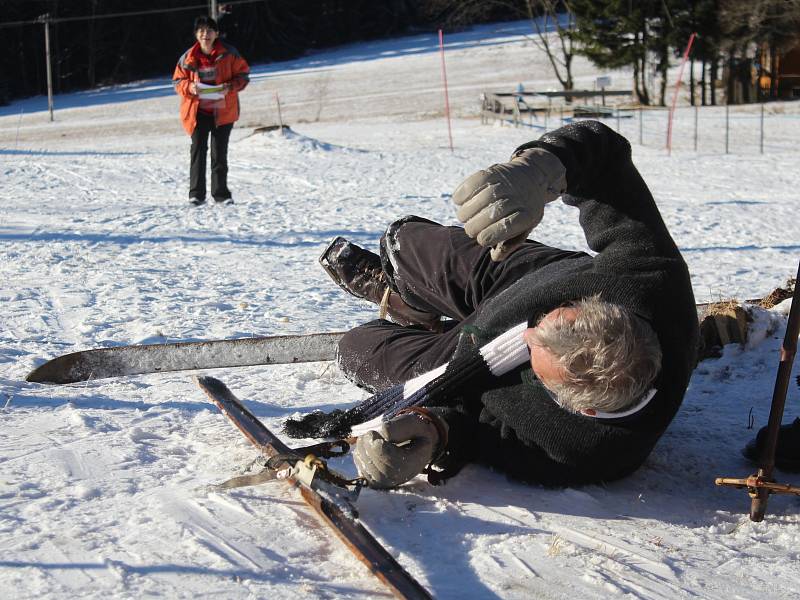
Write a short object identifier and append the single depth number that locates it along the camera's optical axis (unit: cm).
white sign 2199
